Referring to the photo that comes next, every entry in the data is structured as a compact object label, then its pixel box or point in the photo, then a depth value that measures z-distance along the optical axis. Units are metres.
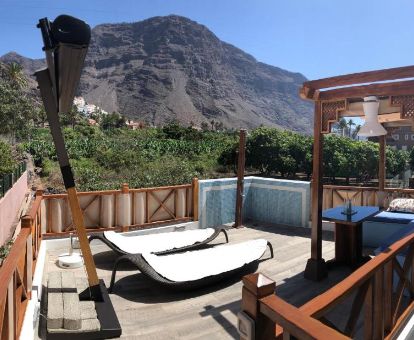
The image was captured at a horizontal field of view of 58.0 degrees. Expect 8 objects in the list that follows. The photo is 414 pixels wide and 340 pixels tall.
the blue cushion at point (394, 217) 6.39
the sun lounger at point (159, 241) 5.92
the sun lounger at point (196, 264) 4.75
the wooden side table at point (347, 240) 5.92
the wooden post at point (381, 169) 7.69
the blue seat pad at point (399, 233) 4.48
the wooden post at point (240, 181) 8.81
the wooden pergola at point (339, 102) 4.49
